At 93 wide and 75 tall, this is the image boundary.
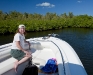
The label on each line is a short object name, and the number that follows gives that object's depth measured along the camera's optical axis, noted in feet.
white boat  3.17
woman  3.86
